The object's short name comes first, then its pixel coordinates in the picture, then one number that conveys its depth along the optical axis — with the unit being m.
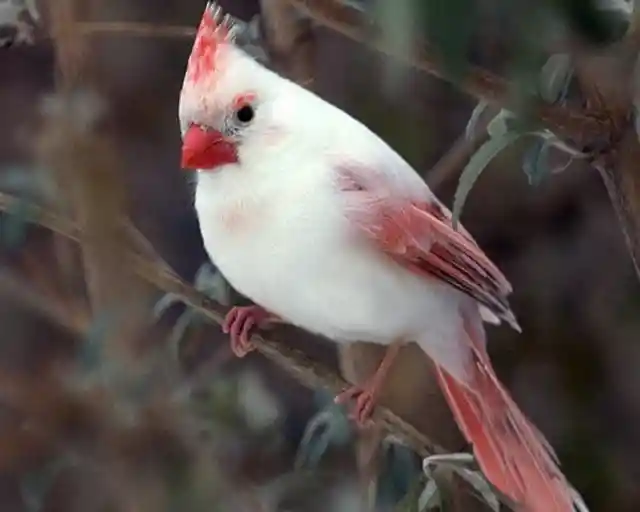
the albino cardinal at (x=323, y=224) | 4.11
